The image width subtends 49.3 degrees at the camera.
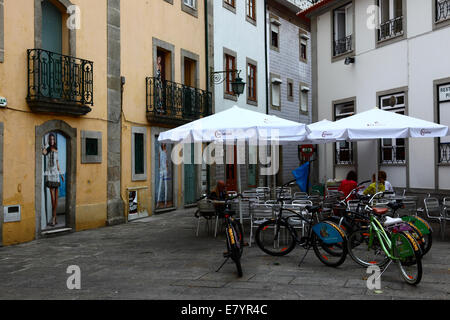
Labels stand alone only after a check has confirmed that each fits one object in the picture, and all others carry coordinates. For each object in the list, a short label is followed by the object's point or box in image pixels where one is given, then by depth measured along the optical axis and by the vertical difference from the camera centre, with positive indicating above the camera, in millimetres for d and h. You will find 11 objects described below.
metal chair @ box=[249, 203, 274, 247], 8977 -832
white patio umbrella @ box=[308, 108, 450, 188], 9773 +767
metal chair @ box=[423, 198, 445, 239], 9438 -795
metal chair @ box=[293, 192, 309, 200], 10727 -675
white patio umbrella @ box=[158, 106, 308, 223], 9086 +716
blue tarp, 12109 -191
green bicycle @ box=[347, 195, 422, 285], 6070 -1093
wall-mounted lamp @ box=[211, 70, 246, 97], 18583 +3474
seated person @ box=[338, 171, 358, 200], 11156 -483
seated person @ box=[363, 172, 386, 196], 10883 -499
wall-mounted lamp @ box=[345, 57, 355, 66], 15625 +3374
